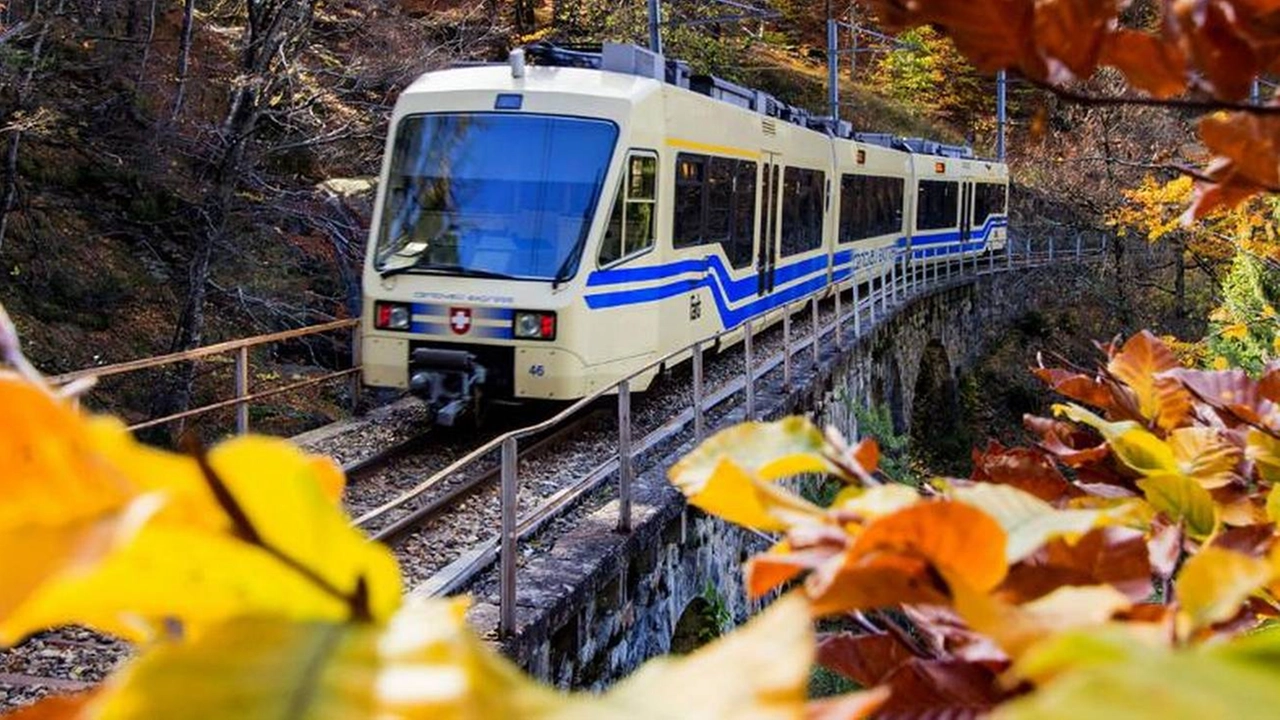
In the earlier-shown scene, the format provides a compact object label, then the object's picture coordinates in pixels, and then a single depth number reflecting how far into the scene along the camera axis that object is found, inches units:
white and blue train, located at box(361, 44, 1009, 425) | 333.7
